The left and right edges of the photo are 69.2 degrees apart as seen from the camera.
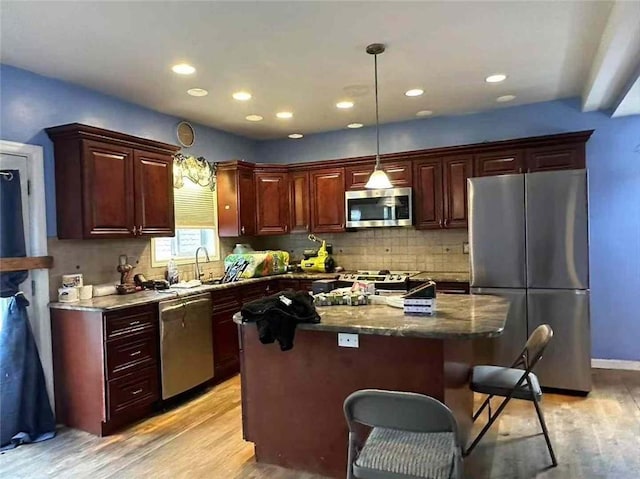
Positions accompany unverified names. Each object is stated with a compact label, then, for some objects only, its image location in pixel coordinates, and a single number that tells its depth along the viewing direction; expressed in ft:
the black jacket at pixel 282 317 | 8.34
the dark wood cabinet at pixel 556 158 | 14.32
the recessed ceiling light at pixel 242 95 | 13.62
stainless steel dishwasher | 12.55
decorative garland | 15.81
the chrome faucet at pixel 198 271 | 16.74
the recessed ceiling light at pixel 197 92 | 13.09
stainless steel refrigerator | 12.55
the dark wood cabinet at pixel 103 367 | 11.03
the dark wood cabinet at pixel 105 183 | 11.67
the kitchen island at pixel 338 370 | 7.86
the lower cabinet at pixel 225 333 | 14.55
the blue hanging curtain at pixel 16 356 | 10.62
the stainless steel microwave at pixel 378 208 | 16.61
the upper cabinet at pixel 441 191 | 15.89
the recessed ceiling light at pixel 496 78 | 12.68
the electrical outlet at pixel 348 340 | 8.40
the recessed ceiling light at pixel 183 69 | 11.23
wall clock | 16.10
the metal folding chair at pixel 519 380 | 8.63
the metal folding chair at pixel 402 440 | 5.51
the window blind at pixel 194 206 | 16.11
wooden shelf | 10.68
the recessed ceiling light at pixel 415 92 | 13.80
